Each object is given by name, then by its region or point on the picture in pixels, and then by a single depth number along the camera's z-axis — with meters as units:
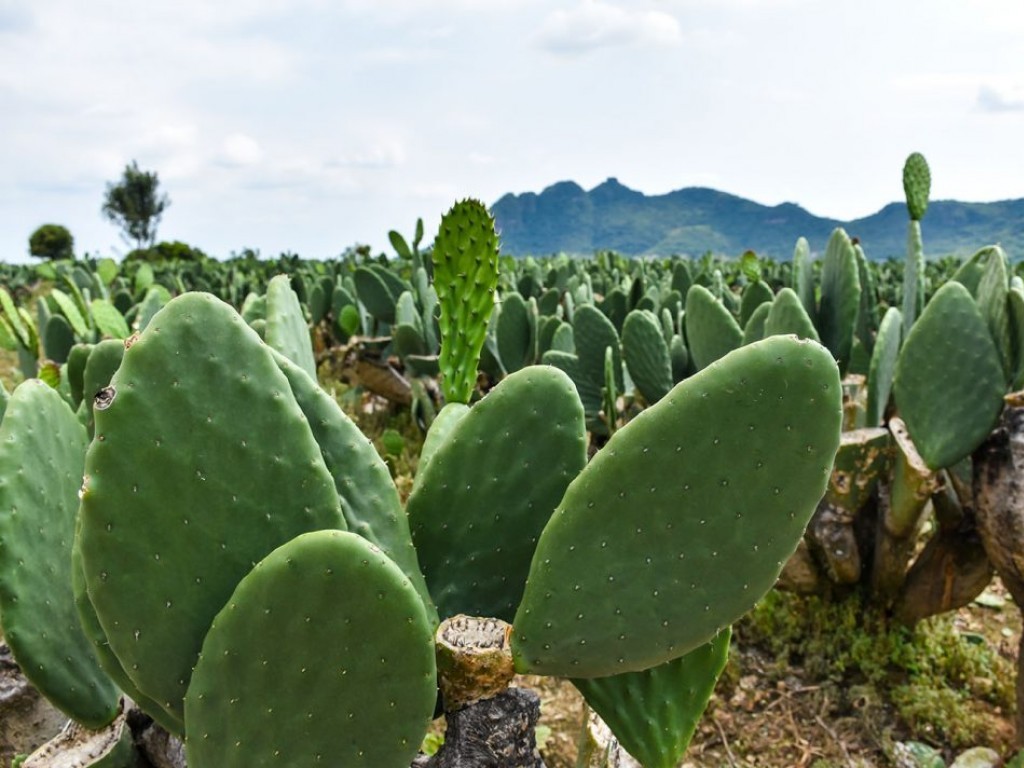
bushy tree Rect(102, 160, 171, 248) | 45.00
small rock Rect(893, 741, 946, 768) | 2.47
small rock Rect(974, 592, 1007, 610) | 3.45
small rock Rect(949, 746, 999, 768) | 2.43
